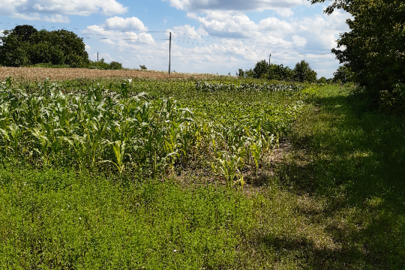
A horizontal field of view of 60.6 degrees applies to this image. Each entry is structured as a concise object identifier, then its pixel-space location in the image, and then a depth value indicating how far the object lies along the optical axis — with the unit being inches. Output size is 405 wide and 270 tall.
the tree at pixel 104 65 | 3187.3
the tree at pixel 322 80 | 3528.8
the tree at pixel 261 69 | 3408.0
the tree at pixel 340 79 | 2498.5
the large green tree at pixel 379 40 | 423.2
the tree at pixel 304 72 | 3363.7
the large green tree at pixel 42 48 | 2497.5
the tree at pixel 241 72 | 3046.3
